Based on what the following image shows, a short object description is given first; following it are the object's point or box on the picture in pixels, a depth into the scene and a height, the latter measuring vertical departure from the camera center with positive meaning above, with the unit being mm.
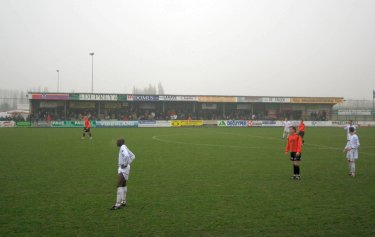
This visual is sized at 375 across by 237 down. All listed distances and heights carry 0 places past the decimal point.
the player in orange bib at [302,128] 22672 -593
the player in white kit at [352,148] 12839 -1069
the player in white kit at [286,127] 29344 -700
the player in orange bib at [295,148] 12023 -1050
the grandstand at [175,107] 53781 +1855
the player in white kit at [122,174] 8250 -1404
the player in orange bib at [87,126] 28359 -812
